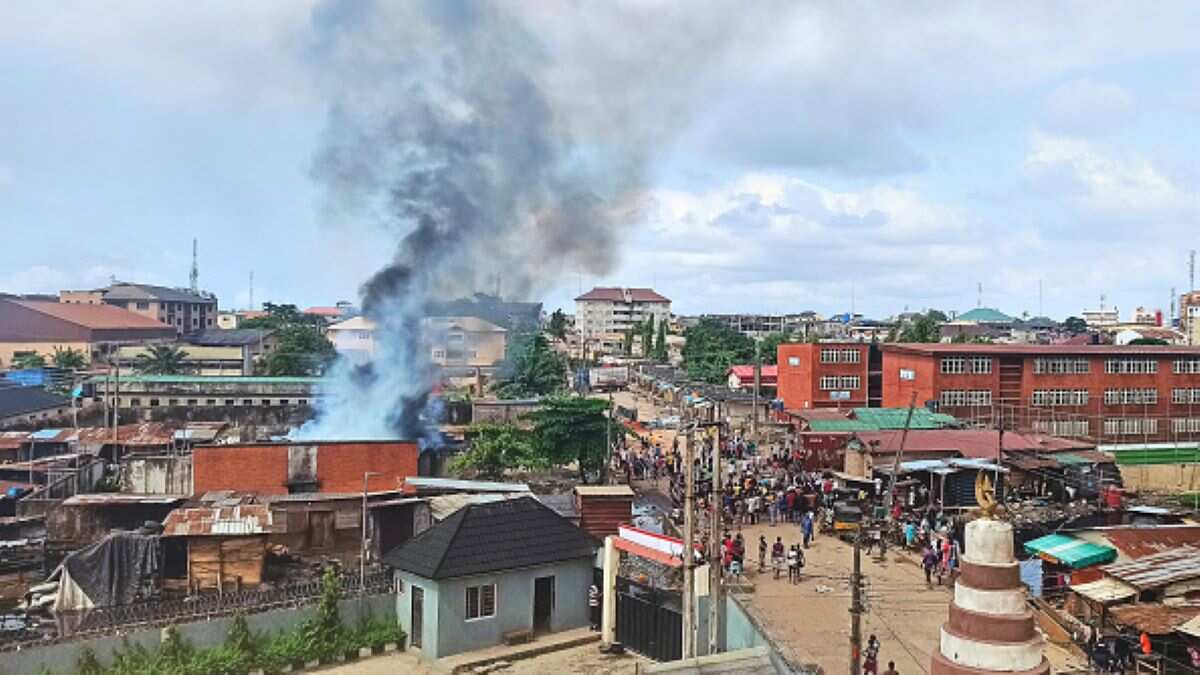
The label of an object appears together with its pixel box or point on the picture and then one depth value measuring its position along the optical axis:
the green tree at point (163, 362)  79.38
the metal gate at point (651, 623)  19.53
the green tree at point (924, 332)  89.31
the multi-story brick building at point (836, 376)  60.03
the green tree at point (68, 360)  83.96
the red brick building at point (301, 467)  31.70
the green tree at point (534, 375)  71.25
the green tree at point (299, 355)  79.69
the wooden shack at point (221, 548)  24.95
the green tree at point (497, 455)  38.53
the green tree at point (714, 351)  91.88
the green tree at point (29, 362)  82.50
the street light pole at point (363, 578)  22.38
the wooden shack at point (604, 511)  26.31
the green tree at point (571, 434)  40.44
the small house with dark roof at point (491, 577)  20.52
